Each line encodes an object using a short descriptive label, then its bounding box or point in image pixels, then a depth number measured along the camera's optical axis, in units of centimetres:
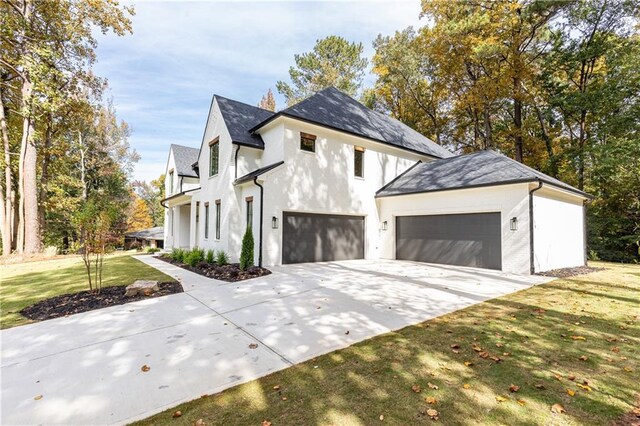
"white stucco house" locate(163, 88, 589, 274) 1048
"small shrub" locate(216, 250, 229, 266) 1146
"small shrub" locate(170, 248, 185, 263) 1379
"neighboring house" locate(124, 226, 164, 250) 3127
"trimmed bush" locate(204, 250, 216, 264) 1215
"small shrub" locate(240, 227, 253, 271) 1017
